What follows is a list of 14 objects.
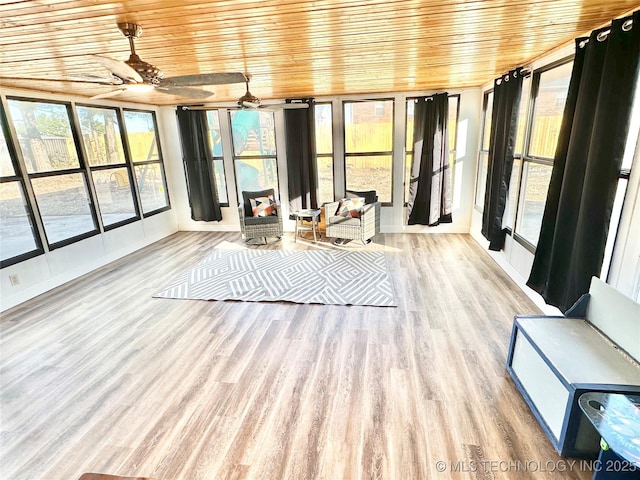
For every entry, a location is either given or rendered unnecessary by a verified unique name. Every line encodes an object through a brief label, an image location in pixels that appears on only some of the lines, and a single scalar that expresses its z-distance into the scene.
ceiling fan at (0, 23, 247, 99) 1.91
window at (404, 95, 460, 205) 5.42
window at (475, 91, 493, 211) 5.07
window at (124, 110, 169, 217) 5.55
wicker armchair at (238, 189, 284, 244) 5.47
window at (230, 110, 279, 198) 5.96
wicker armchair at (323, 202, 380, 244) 5.18
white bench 1.67
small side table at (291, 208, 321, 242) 5.63
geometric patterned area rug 3.69
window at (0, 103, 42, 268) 3.64
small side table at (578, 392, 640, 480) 1.27
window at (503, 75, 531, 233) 3.75
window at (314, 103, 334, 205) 5.77
